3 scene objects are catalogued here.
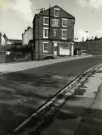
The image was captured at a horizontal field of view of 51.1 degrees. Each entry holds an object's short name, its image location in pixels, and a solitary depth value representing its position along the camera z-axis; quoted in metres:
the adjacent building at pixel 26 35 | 37.24
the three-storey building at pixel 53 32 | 25.15
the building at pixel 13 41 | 47.10
